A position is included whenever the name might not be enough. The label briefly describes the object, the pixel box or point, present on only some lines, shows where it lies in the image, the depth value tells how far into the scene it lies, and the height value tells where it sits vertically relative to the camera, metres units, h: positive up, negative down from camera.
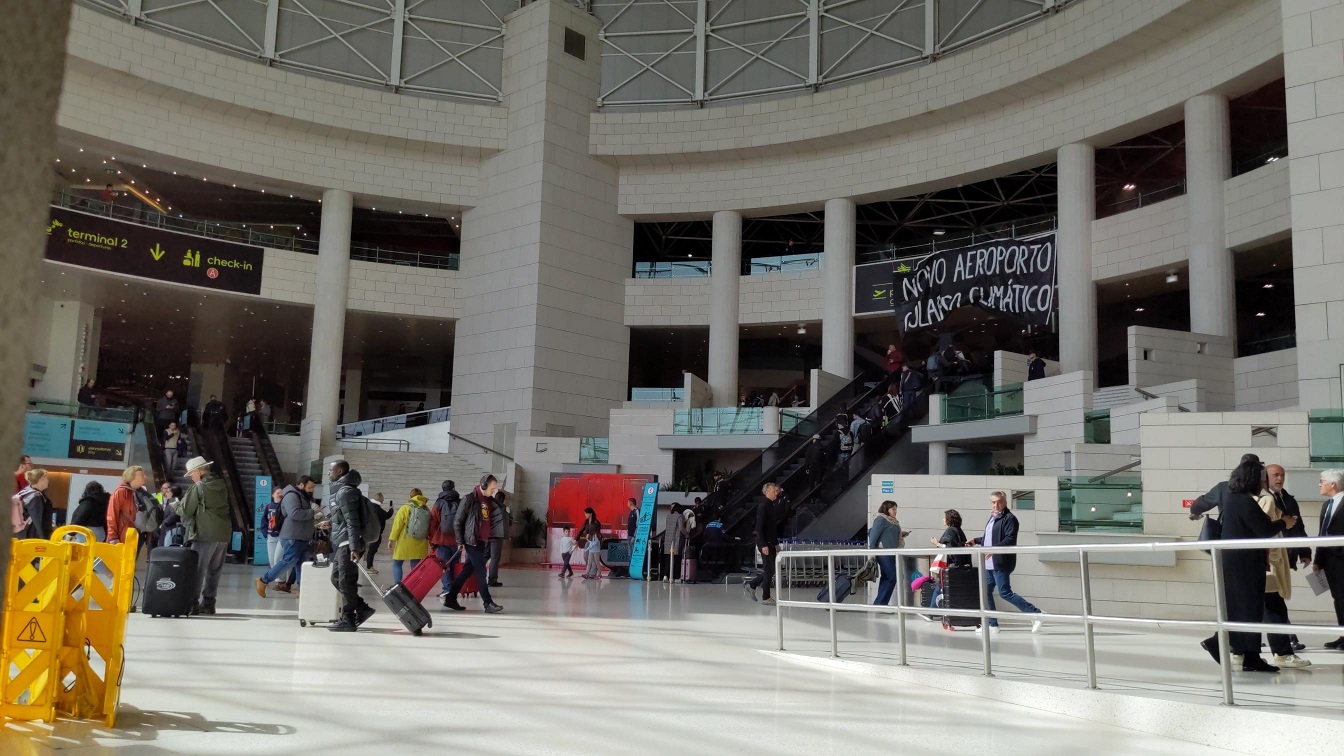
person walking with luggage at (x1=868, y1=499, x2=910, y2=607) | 12.24 -0.30
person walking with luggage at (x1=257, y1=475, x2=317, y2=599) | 12.81 -0.42
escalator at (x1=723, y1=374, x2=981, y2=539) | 20.47 +0.66
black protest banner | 25.06 +5.65
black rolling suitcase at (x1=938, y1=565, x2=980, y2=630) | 9.74 -0.67
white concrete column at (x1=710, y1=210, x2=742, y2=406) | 30.20 +5.82
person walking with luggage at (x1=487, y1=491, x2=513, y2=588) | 12.53 -0.27
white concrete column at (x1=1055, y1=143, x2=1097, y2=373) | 24.83 +6.24
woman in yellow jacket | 12.51 -0.42
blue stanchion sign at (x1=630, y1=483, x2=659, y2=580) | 20.30 -0.55
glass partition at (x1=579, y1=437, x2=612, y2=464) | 27.70 +1.30
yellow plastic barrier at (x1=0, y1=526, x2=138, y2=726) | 5.27 -0.74
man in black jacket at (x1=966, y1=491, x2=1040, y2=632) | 10.73 -0.26
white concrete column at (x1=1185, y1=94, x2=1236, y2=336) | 22.19 +6.42
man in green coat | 10.88 -0.35
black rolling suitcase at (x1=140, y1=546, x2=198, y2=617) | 9.89 -0.87
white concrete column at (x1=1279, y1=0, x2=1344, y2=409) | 13.84 +4.38
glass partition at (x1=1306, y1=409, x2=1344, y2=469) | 11.90 +0.96
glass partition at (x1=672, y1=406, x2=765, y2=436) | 26.16 +2.13
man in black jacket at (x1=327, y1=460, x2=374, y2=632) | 9.53 -0.39
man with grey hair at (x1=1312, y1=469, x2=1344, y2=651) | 7.62 -0.06
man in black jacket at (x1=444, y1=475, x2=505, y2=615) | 11.70 -0.43
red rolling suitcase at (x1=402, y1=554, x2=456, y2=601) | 10.66 -0.79
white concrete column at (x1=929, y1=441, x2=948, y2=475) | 22.19 +1.15
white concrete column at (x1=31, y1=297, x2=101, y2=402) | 28.88 +3.82
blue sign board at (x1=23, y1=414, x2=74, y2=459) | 23.55 +1.14
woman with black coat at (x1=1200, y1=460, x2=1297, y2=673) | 6.08 -0.24
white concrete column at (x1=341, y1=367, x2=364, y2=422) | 40.62 +3.98
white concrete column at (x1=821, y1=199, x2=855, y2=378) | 29.38 +6.29
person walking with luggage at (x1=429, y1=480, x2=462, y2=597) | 12.48 -0.22
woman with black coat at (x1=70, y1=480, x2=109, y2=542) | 10.81 -0.22
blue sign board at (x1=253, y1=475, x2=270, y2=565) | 19.75 -0.37
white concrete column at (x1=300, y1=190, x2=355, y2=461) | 29.23 +4.65
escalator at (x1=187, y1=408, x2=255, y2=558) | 22.27 +0.83
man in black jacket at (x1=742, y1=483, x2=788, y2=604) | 13.96 -0.28
